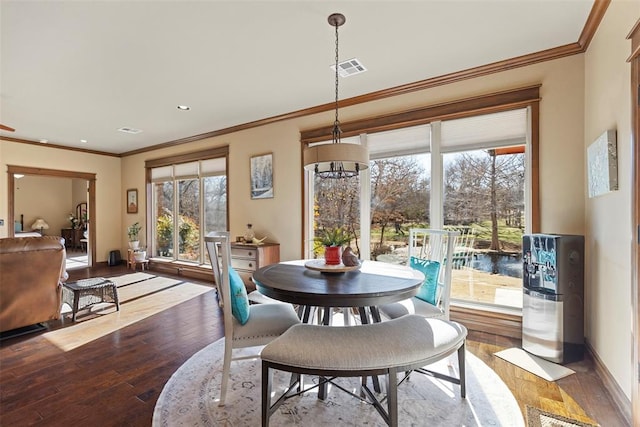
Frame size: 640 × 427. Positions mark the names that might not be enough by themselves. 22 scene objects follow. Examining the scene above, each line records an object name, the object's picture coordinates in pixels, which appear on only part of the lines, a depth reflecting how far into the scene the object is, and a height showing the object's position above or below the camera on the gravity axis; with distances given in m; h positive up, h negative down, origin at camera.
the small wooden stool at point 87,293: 3.53 -0.93
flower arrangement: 10.38 -0.18
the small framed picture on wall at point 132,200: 7.02 +0.34
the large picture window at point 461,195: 3.10 +0.19
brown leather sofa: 2.97 -0.65
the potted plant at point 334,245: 2.39 -0.25
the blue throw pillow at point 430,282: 2.48 -0.57
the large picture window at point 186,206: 5.71 +0.17
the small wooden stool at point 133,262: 6.50 -1.00
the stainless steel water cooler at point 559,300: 2.45 -0.72
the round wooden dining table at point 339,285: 1.68 -0.44
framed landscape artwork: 4.76 +0.59
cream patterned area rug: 1.79 -1.21
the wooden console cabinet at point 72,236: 10.16 -0.70
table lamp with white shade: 9.63 -0.30
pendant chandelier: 2.15 +0.41
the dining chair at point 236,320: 1.95 -0.70
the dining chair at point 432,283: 2.33 -0.57
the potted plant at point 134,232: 6.86 -0.39
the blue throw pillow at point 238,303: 1.98 -0.58
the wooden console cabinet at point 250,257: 4.29 -0.62
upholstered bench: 1.46 -0.69
